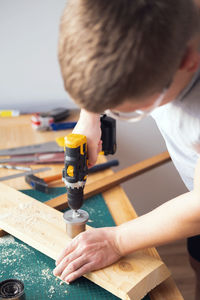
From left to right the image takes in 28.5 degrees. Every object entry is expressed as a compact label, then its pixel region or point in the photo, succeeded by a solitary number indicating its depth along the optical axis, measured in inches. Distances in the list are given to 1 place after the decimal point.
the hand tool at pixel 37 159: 63.2
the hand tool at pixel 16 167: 61.2
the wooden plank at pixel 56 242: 36.5
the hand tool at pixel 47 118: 75.3
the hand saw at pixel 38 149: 65.2
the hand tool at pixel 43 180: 55.5
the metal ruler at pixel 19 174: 58.5
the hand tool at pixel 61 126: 75.2
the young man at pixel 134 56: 24.5
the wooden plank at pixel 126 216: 37.2
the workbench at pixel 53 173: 38.0
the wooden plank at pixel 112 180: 51.7
